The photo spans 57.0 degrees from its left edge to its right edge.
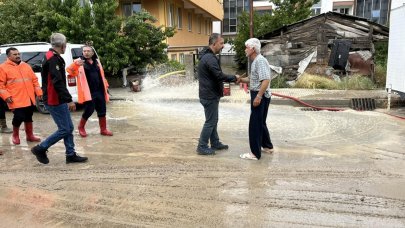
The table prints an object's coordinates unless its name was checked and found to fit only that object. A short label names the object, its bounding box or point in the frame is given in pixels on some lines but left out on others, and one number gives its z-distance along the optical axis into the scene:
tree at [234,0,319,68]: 19.31
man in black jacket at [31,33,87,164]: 5.03
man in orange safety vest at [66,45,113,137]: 6.65
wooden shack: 14.22
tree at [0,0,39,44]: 13.48
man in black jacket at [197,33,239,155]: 5.43
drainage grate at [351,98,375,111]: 9.90
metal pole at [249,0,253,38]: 14.23
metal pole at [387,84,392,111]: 9.27
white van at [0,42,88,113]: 9.19
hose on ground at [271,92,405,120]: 8.91
